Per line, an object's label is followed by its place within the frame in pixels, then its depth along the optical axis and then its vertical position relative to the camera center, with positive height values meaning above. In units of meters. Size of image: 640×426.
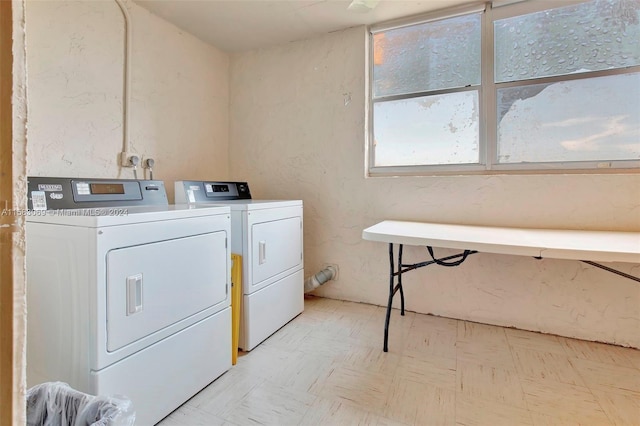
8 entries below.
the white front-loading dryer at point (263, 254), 1.84 -0.27
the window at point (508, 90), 1.97 +0.88
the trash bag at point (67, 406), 0.91 -0.57
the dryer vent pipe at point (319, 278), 2.63 -0.55
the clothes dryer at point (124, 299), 1.08 -0.33
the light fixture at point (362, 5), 2.20 +1.50
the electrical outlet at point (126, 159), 2.14 +0.38
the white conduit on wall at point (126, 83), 2.12 +0.90
